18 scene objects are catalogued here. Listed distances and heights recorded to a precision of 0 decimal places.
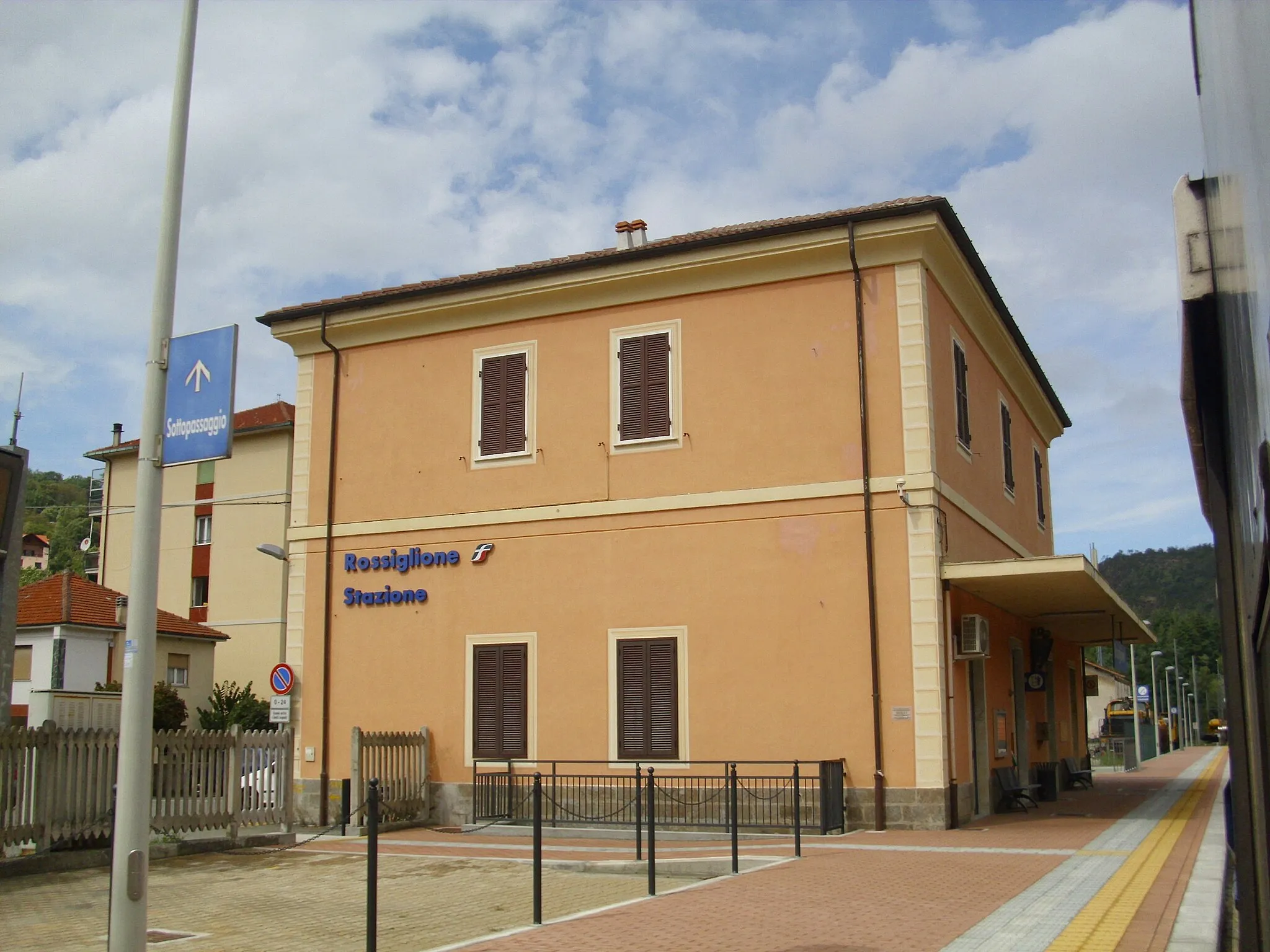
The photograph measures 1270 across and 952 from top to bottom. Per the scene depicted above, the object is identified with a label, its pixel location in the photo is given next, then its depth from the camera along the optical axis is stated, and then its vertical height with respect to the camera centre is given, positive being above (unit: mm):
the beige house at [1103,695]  77456 -1005
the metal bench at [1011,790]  19078 -1686
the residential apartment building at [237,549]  44594 +5206
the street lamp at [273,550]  19891 +2227
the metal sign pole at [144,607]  7387 +517
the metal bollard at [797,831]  12516 -1537
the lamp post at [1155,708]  59506 -1618
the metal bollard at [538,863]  9070 -1317
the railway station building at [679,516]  16406 +2470
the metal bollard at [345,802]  16672 -1623
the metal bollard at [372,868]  7090 -1042
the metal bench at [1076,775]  25719 -2004
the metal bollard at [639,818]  12117 -1345
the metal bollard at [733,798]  11302 -1041
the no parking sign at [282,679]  19562 +117
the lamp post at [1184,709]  84500 -2077
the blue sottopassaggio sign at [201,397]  8133 +1932
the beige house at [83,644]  35438 +1313
